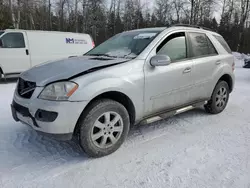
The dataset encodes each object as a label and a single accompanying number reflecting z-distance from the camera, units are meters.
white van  7.54
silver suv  2.43
